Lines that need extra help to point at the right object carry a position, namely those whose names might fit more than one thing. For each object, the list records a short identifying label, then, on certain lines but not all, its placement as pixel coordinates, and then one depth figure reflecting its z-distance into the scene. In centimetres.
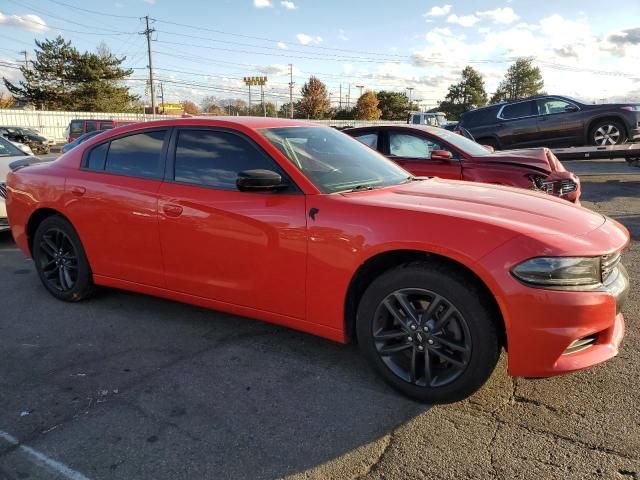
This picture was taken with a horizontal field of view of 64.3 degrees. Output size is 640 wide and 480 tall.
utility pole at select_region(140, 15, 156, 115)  5303
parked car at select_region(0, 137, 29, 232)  663
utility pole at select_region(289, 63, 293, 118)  7375
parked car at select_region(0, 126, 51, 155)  2651
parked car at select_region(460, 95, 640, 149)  1312
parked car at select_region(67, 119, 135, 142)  2156
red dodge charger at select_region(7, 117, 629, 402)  256
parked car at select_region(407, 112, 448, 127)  2879
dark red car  676
